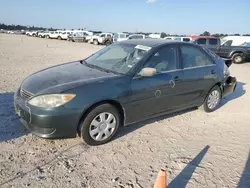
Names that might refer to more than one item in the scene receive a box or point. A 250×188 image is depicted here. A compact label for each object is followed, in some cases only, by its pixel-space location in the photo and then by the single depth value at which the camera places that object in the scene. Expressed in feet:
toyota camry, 10.74
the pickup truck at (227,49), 53.36
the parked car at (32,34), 210.50
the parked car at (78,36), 129.17
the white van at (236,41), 54.44
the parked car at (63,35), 144.40
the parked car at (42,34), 173.32
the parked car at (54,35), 153.90
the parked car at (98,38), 107.16
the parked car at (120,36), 99.02
